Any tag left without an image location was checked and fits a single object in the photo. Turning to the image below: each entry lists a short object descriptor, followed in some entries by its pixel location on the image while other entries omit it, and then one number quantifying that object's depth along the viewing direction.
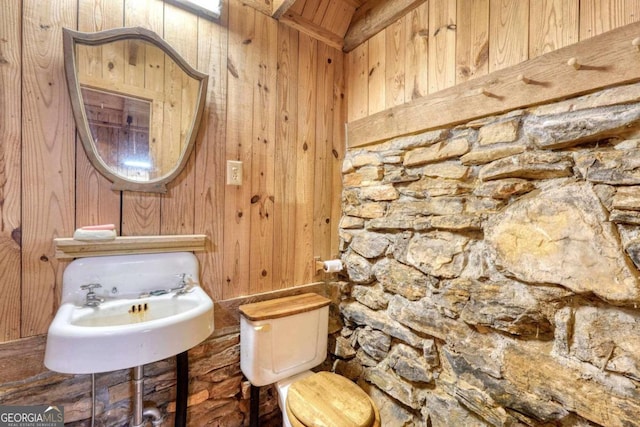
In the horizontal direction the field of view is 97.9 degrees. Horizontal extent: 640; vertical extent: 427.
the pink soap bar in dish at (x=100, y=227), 1.02
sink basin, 0.78
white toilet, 1.08
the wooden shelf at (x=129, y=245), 1.01
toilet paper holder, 1.60
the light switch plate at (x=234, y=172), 1.34
